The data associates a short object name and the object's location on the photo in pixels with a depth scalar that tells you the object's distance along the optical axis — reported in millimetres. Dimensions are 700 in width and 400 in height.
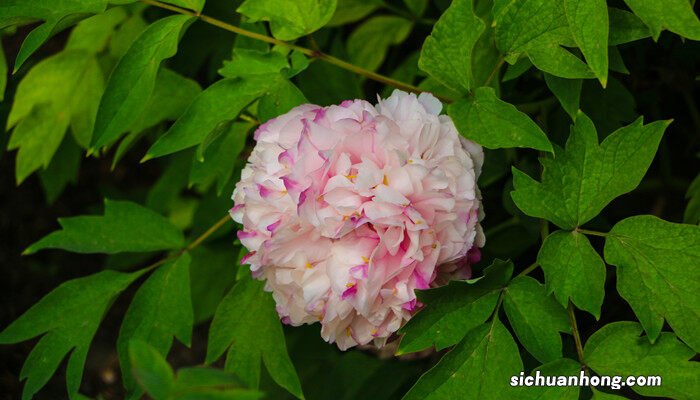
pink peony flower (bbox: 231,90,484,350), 1125
